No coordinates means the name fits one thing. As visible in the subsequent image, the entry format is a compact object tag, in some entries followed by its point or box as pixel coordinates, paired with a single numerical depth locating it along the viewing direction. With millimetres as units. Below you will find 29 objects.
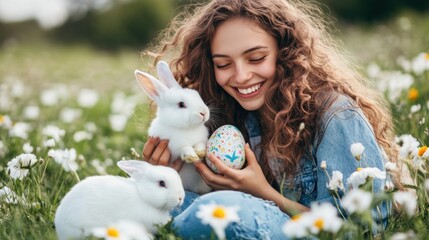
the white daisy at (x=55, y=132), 3361
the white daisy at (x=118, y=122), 4766
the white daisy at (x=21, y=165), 2617
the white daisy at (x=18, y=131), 3547
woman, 2656
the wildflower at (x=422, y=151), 2504
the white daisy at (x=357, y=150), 2275
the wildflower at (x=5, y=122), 3742
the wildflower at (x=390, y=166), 2294
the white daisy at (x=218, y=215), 1882
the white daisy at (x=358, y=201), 1745
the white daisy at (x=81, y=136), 4051
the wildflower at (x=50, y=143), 2944
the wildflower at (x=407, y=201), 2068
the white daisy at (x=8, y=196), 2697
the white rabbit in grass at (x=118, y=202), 2338
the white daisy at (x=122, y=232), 1853
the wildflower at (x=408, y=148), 2508
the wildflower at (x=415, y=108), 3287
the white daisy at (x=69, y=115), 4921
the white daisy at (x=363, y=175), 2170
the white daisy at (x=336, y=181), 2225
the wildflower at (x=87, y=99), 5520
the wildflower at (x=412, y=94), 3939
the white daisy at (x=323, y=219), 1745
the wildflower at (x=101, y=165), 3517
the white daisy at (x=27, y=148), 2982
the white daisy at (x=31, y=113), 4859
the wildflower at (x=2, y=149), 3482
